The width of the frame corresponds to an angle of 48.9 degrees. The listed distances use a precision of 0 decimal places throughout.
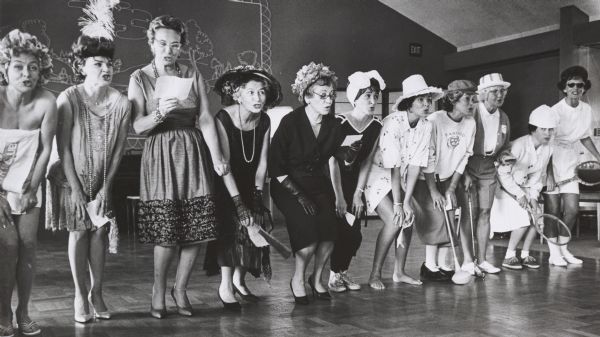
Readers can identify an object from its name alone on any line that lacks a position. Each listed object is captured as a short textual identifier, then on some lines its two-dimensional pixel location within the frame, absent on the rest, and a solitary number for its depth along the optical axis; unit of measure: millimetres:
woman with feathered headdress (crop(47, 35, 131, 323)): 3441
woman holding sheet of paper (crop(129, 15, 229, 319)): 3547
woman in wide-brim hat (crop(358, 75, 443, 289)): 4492
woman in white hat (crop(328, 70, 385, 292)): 4301
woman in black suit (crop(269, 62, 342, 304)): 4027
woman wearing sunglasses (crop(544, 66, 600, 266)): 5754
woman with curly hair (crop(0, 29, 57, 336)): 3164
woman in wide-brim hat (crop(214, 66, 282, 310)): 3934
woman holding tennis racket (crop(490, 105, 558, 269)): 5375
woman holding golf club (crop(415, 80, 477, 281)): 4723
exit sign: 11570
